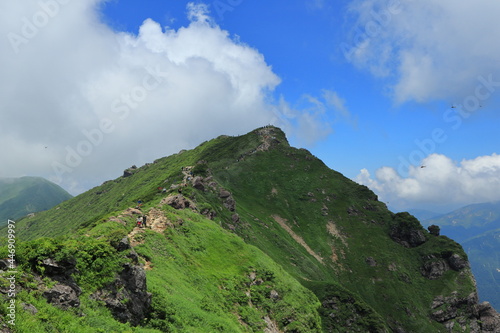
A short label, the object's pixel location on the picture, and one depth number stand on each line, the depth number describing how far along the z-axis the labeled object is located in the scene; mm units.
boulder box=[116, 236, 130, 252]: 26269
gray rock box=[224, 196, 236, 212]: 109562
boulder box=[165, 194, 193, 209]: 72250
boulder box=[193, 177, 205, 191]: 109750
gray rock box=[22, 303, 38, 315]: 16069
